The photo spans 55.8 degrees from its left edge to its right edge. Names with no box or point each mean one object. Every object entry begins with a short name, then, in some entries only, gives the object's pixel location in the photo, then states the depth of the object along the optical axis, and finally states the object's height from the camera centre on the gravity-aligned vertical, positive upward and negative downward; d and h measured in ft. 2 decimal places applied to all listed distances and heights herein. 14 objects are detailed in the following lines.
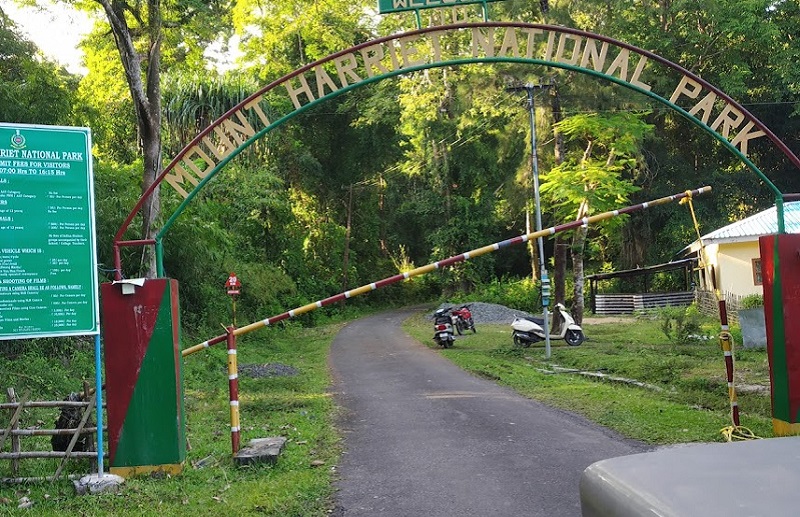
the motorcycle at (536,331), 62.44 -4.15
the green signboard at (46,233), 20.77 +2.08
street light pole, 53.21 +5.87
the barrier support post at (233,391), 23.32 -2.90
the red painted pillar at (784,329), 23.98 -1.95
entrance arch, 23.63 +6.51
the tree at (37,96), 45.62 +13.26
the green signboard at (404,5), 24.18 +9.11
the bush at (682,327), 59.57 -4.28
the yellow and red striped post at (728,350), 25.17 -2.62
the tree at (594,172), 59.16 +8.45
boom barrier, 24.32 +0.65
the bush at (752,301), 60.43 -2.58
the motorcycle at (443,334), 65.87 -4.12
